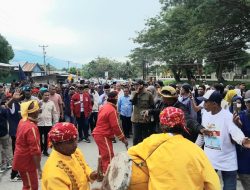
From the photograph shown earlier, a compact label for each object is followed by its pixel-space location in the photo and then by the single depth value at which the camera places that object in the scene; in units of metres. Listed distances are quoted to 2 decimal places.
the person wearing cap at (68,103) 6.80
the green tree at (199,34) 16.23
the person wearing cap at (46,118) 5.08
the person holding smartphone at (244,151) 2.51
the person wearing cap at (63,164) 1.66
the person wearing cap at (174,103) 2.78
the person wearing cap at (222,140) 2.48
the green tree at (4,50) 24.37
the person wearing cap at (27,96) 4.67
